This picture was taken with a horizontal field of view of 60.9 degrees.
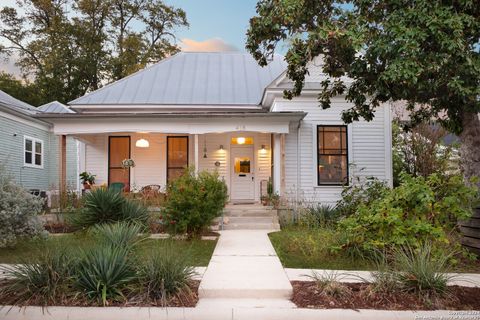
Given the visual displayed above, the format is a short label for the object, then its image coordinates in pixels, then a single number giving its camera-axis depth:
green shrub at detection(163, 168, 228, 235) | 9.23
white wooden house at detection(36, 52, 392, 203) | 13.56
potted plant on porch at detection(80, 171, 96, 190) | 14.90
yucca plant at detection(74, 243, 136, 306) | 5.09
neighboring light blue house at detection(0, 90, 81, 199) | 17.73
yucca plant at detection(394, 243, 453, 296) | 5.22
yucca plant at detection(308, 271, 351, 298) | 5.32
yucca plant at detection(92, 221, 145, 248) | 6.43
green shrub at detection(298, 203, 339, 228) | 10.39
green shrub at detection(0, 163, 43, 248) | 7.85
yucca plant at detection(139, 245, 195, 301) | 5.19
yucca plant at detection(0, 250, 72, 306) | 5.10
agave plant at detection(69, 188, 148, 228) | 9.67
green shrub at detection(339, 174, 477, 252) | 6.96
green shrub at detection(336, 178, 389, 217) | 11.92
